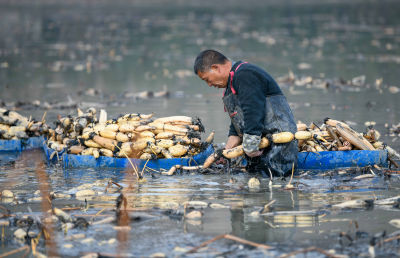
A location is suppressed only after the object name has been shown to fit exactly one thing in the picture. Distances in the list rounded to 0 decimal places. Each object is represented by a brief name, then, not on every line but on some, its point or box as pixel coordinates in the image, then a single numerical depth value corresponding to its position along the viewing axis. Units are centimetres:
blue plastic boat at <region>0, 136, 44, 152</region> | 2141
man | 1612
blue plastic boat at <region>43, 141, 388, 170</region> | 1748
